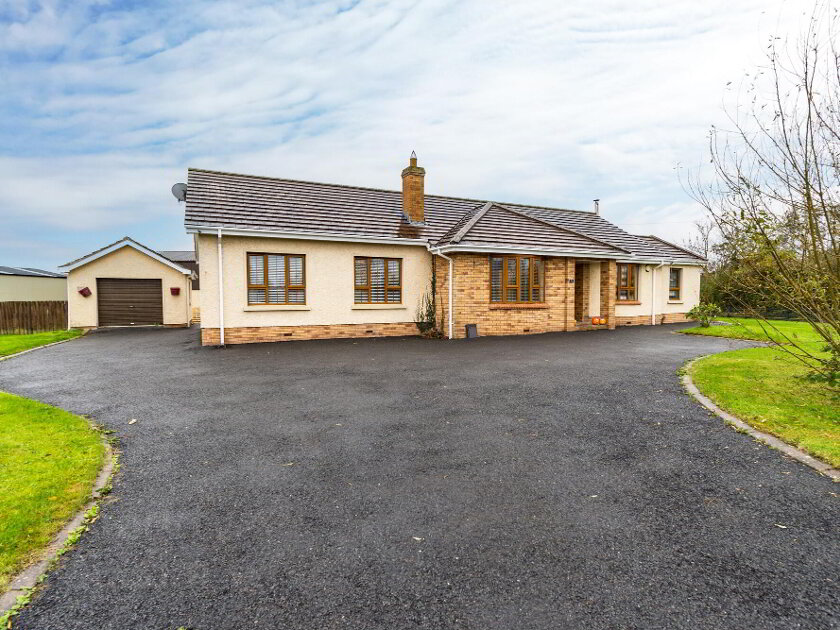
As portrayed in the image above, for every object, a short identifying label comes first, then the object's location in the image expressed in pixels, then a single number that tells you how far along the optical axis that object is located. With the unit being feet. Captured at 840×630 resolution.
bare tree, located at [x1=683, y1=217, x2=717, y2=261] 102.73
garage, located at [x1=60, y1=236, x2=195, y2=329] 66.59
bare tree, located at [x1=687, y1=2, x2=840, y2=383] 17.76
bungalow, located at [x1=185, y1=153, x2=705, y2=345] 44.39
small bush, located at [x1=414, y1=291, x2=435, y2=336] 51.34
